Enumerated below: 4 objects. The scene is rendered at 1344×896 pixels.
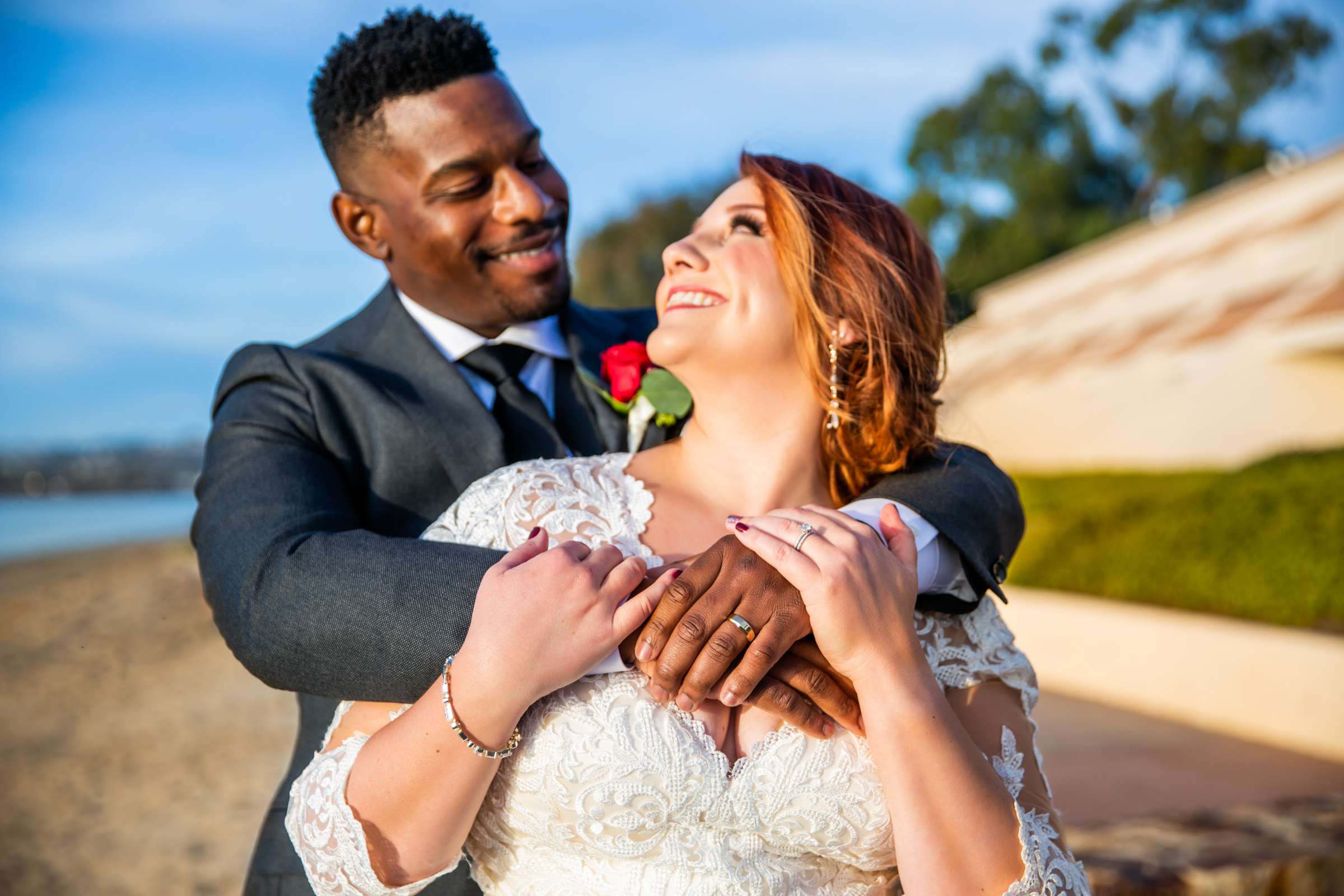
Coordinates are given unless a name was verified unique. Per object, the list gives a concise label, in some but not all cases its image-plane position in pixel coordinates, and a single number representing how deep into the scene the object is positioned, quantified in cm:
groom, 72
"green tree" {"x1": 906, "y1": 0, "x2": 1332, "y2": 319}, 2396
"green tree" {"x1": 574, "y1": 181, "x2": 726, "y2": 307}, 2436
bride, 70
